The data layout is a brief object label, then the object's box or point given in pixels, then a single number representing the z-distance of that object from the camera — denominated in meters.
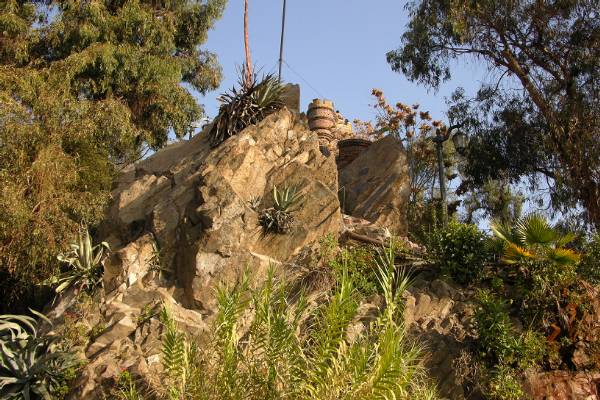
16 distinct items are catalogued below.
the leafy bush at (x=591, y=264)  12.84
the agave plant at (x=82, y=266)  13.48
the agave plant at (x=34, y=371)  10.73
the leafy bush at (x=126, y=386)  8.58
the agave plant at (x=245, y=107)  17.62
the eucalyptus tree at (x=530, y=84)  18.62
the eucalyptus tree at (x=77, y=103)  14.28
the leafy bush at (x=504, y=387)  10.38
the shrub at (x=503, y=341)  10.88
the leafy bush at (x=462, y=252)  13.05
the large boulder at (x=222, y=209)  13.23
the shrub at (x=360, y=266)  12.87
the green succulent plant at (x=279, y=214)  14.11
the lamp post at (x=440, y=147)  16.05
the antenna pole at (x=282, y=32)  24.97
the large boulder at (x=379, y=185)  17.50
